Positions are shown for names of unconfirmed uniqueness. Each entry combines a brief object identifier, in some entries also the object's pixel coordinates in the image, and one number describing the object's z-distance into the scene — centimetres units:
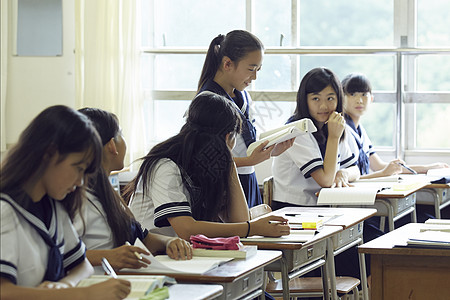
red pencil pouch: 357
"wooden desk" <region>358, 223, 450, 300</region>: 397
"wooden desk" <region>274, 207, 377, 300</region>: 494
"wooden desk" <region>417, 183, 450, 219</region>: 728
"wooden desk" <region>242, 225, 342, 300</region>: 406
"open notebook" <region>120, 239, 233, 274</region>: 318
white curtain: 858
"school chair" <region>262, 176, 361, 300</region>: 485
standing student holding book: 548
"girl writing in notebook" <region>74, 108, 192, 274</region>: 326
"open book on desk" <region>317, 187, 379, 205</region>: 608
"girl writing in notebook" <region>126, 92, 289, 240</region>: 402
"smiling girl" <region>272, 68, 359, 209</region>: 650
